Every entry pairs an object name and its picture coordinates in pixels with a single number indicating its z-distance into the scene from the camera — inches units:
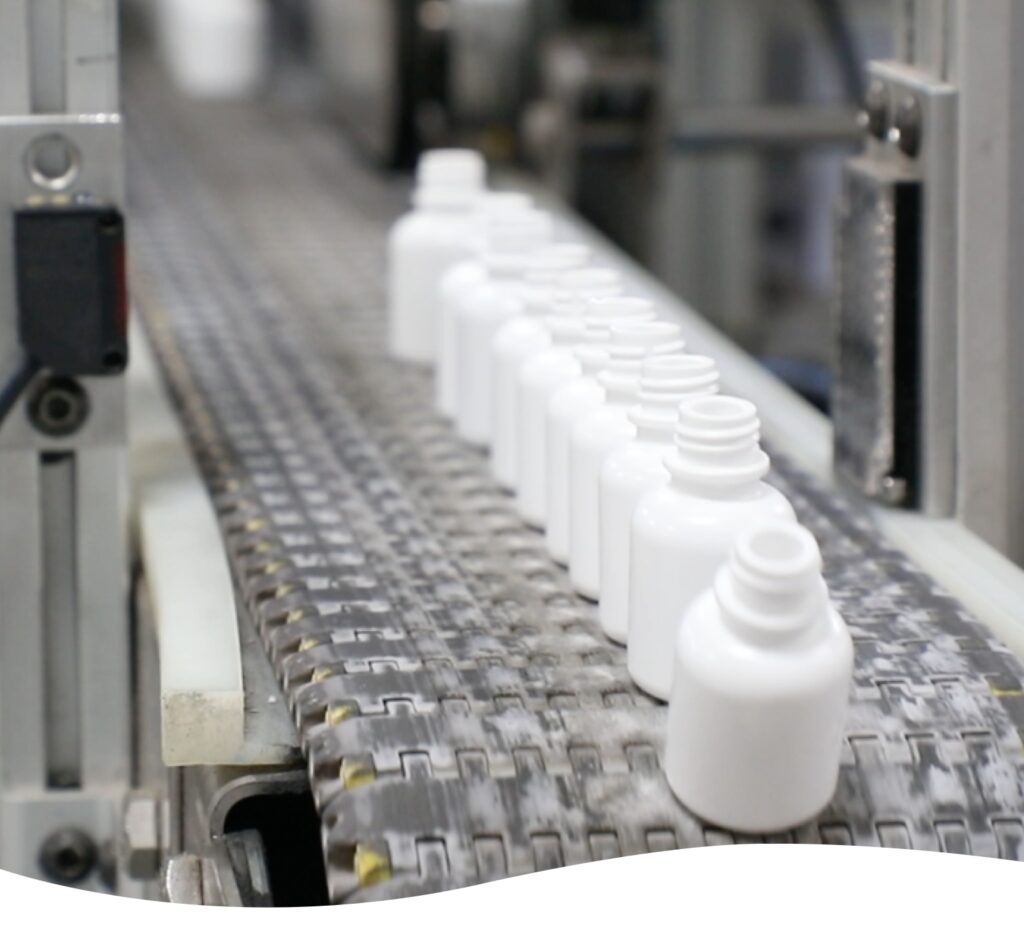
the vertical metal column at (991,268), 32.7
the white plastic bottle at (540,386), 33.0
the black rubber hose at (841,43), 62.8
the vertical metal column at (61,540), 33.2
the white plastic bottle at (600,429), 31.5
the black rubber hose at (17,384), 33.1
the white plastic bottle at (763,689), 28.2
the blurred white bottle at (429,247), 38.3
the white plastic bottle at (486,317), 35.1
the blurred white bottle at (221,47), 74.1
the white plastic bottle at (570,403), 32.2
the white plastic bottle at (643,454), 30.5
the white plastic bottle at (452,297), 36.1
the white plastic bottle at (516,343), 33.9
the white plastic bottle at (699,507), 29.4
